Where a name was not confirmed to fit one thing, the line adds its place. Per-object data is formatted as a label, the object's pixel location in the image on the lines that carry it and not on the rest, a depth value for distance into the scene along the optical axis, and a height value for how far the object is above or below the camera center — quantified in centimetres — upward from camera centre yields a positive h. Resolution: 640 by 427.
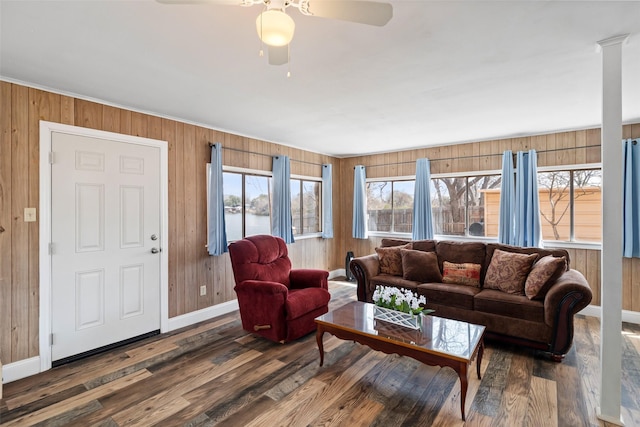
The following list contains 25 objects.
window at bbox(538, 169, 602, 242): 426 +9
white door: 290 -31
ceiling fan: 137 +93
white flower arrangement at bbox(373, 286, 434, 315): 267 -80
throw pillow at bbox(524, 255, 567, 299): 302 -65
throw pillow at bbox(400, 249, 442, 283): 394 -72
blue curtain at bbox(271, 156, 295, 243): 492 +17
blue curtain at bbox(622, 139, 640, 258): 381 +16
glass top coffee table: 213 -99
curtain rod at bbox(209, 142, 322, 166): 413 +90
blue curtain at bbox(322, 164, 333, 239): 605 +17
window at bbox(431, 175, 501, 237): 496 +12
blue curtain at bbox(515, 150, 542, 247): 436 +12
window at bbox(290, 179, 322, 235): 562 +11
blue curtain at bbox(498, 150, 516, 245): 455 +12
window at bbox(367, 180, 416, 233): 582 +12
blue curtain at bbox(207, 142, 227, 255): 400 +5
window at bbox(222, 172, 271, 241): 440 +12
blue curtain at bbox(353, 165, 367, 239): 611 +15
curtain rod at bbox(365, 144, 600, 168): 428 +90
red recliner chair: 326 -91
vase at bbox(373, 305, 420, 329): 264 -94
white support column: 204 -11
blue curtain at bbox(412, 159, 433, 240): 529 +13
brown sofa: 288 -83
